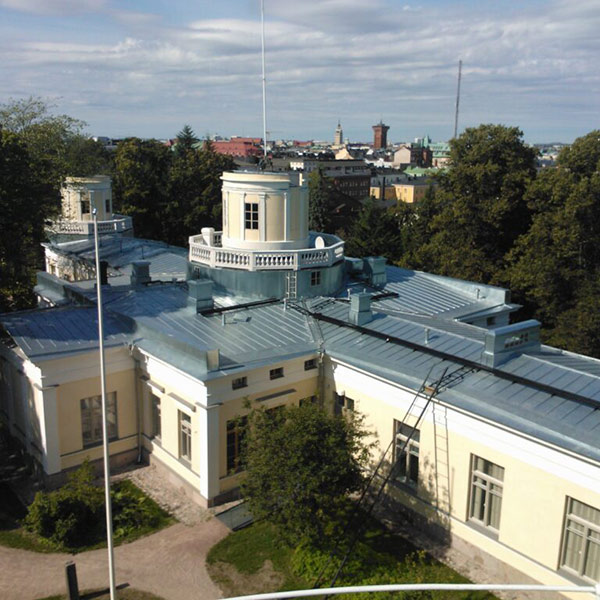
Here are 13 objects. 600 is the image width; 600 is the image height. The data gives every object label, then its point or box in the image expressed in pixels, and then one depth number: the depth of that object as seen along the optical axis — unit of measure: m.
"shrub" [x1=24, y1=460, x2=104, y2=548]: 16.25
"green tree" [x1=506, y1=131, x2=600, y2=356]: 29.09
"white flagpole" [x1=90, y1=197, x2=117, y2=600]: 12.22
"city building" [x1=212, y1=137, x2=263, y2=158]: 171.36
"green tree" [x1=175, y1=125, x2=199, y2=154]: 75.50
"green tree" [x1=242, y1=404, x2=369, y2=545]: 14.32
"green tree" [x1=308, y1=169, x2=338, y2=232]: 62.47
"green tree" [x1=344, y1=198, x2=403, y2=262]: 48.69
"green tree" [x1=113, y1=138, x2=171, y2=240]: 49.94
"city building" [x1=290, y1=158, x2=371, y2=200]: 110.50
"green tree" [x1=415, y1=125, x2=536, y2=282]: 33.41
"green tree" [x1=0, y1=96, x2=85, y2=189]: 32.97
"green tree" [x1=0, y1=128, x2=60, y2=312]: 23.69
